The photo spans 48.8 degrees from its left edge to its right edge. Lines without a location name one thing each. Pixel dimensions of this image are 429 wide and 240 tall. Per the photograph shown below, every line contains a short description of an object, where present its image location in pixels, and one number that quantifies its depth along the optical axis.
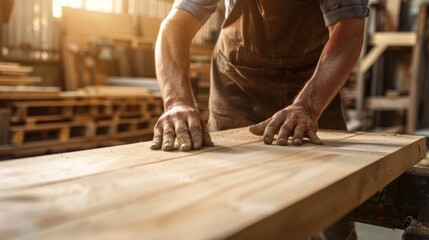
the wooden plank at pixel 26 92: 4.49
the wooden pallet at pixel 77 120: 4.61
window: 6.80
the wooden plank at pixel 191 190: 0.78
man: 1.70
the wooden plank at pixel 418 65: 7.34
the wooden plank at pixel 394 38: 7.55
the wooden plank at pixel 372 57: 7.79
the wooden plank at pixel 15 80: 4.75
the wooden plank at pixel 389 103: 7.71
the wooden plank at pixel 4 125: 4.37
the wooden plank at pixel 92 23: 6.67
